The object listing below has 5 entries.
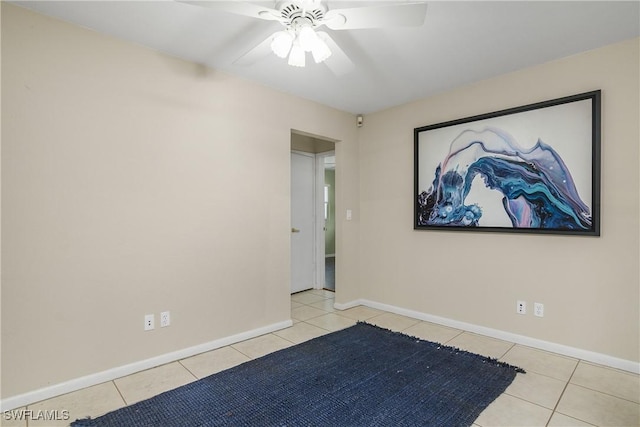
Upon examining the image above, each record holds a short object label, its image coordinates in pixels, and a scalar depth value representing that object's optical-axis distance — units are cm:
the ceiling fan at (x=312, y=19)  161
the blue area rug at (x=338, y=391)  186
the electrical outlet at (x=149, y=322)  246
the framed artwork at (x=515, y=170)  255
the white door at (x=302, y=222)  480
